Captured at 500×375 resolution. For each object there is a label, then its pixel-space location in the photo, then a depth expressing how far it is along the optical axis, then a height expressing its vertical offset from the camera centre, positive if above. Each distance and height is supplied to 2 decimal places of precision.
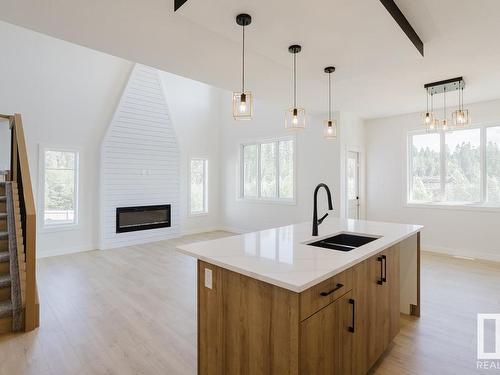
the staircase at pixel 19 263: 2.73 -0.77
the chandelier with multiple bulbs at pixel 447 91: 3.64 +1.46
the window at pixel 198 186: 7.83 +0.02
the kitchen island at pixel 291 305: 1.40 -0.66
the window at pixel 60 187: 5.57 -0.02
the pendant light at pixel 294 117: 2.97 +0.75
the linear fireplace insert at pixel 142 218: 6.29 -0.72
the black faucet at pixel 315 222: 2.36 -0.30
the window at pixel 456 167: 5.18 +0.39
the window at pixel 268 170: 6.86 +0.43
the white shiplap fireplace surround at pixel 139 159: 6.09 +0.63
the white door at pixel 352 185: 6.18 +0.05
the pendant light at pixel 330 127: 3.40 +0.73
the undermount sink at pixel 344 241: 2.36 -0.47
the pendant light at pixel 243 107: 2.53 +0.71
